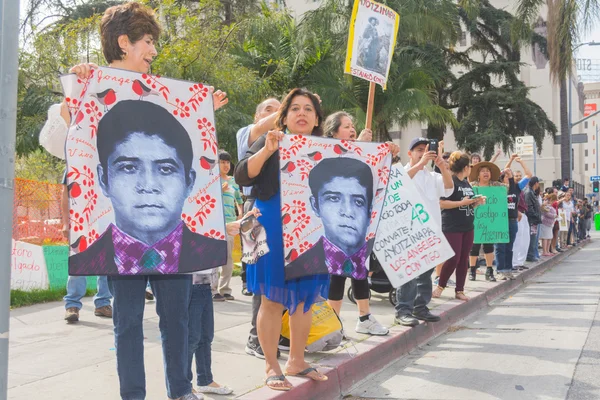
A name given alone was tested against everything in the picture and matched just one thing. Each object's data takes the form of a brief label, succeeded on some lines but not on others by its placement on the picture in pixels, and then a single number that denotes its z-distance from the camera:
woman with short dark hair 3.38
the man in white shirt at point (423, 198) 6.95
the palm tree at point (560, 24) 22.14
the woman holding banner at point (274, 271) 4.36
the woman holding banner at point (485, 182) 11.38
